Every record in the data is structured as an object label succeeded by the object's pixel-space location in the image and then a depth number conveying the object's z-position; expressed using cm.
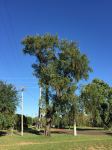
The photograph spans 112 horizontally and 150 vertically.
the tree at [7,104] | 1692
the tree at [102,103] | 2227
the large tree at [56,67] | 1880
